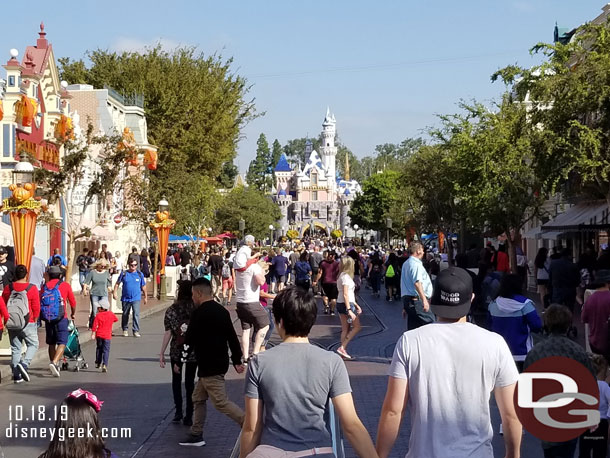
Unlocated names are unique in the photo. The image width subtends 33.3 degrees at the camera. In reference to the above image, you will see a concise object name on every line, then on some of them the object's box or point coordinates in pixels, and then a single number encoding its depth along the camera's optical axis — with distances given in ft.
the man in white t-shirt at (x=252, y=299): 48.93
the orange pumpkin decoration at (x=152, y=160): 141.20
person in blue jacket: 29.99
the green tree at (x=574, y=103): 80.79
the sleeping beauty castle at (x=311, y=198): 566.35
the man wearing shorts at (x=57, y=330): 47.91
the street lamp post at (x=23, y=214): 61.36
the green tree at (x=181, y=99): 161.79
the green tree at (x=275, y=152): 604.90
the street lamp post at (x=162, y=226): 111.45
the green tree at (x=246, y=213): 340.80
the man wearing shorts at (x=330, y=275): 82.64
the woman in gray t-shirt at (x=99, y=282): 61.05
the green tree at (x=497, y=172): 120.26
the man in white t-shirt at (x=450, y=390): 15.70
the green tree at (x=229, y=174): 339.98
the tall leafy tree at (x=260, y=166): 572.92
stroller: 49.78
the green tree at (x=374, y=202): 391.24
